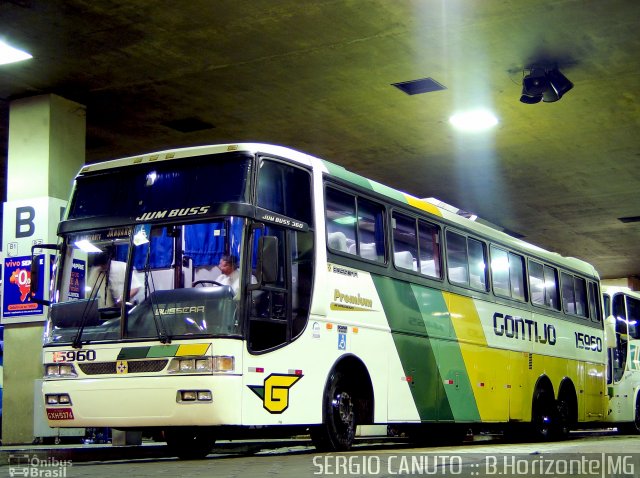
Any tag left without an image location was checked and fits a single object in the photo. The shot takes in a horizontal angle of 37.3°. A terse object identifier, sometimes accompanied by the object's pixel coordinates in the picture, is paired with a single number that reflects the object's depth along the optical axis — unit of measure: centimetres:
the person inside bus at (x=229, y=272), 949
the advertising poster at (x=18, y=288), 1510
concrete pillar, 1494
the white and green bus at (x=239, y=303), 948
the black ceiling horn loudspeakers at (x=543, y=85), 1453
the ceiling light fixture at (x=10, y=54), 1379
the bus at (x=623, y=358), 2006
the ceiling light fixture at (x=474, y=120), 1706
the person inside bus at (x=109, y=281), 990
